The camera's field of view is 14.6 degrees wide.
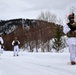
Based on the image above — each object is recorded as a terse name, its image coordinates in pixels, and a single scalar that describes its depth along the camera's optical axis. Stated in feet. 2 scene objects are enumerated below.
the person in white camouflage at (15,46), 82.17
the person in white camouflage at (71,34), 37.54
